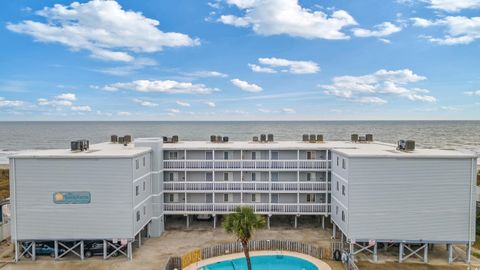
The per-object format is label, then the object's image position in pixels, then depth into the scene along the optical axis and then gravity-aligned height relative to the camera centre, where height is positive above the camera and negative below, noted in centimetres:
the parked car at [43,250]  2956 -1117
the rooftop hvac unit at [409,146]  3167 -189
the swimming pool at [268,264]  2781 -1193
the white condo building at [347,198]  2838 -627
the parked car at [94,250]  2959 -1124
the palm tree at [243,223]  2320 -693
